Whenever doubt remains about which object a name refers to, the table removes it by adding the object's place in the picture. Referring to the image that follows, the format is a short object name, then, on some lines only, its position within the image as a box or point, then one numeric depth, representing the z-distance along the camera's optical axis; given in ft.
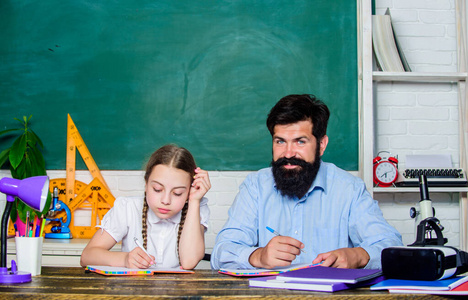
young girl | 6.19
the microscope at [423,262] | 3.67
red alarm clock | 9.06
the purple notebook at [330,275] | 3.66
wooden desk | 3.41
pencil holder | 4.56
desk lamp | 4.30
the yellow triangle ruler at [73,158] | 9.77
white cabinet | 9.12
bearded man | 6.46
